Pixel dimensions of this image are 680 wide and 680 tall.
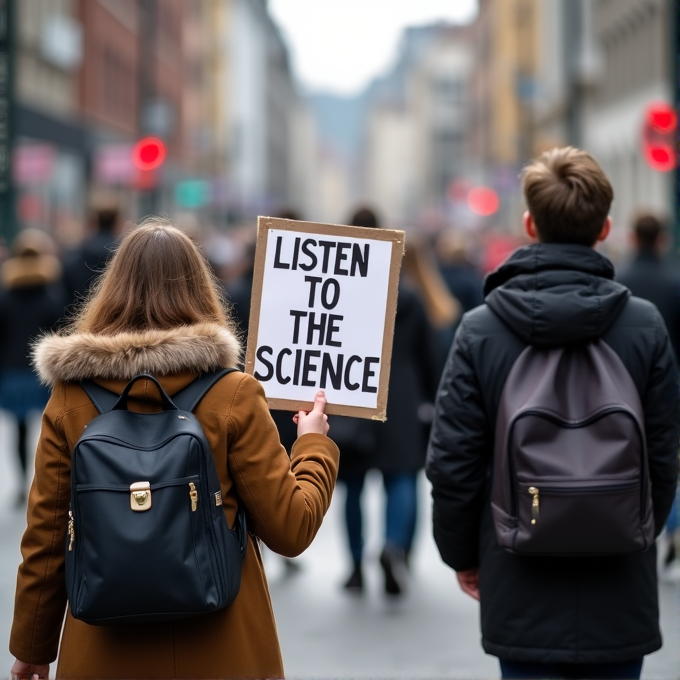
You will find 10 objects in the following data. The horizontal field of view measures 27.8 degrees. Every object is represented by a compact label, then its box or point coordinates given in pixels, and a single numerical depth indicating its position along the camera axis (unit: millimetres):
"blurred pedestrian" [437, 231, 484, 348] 12656
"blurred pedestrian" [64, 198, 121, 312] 9625
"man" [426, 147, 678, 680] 3564
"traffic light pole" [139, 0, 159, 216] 27188
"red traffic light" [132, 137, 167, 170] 19266
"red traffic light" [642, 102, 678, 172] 13938
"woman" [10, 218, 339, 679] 3090
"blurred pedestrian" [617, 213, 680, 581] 8664
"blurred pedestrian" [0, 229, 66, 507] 10180
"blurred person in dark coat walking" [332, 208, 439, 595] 7449
